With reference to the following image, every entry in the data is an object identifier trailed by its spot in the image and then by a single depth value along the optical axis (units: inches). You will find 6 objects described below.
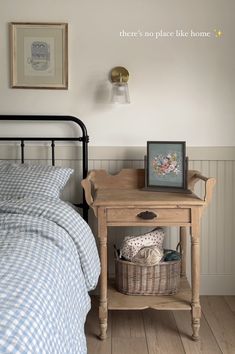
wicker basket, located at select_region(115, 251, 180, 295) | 89.4
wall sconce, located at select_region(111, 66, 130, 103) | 100.7
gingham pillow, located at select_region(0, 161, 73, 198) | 85.4
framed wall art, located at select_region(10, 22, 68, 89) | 102.4
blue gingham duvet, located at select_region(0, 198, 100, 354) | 38.8
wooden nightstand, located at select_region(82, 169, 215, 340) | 84.4
